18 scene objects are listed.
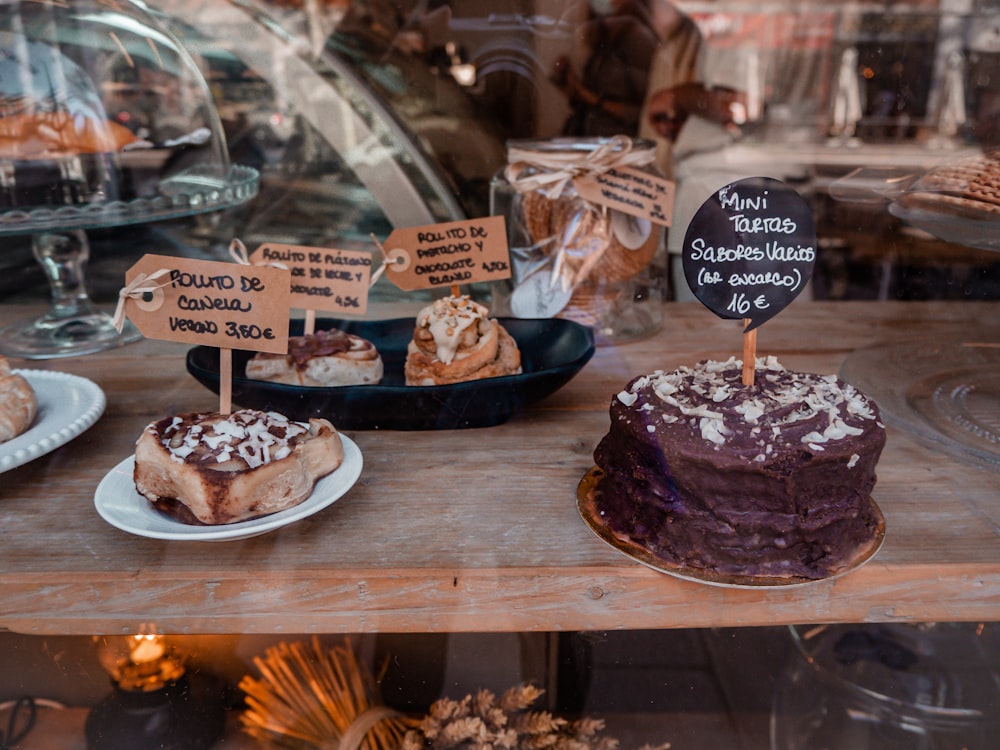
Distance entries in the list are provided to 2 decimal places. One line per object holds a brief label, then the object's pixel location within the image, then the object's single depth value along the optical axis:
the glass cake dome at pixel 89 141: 1.08
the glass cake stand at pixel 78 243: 1.04
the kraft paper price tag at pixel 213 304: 0.74
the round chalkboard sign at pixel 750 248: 0.68
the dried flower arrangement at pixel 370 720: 0.84
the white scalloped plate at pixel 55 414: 0.75
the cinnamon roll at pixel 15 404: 0.78
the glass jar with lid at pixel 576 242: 1.11
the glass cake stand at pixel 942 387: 0.88
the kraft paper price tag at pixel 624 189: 1.10
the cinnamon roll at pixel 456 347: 0.91
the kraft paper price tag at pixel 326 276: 0.96
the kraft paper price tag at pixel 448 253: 1.00
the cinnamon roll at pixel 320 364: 0.93
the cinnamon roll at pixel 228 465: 0.65
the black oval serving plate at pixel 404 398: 0.86
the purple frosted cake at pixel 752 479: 0.62
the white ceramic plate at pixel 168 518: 0.63
